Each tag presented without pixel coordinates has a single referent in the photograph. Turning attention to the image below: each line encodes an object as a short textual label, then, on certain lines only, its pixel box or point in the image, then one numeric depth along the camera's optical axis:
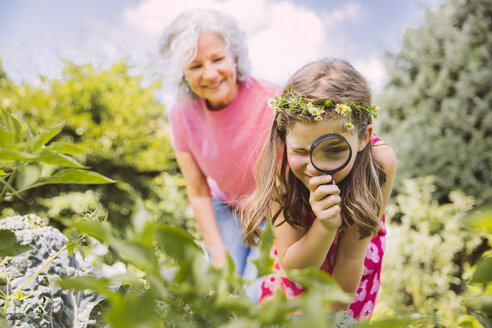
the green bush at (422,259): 4.22
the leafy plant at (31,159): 0.60
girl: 1.56
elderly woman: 2.69
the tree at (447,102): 5.87
